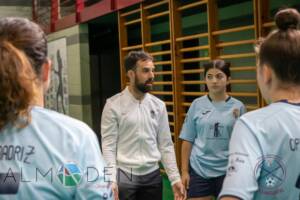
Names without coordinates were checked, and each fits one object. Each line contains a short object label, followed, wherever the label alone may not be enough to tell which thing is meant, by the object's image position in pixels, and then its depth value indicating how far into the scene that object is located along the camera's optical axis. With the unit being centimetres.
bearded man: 332
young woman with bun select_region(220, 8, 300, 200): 134
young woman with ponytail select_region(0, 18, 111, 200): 127
